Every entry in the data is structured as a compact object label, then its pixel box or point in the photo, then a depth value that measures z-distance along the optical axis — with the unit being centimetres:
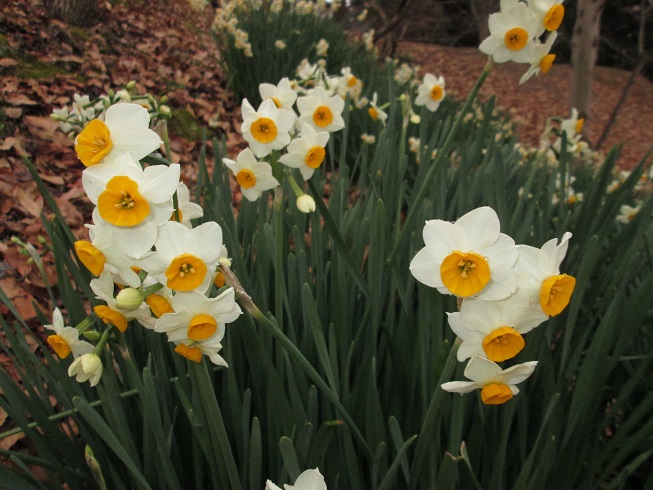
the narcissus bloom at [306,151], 35
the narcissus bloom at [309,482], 18
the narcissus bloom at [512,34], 31
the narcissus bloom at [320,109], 41
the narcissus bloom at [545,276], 19
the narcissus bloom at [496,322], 20
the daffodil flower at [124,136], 21
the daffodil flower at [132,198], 19
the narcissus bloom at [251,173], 35
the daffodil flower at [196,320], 21
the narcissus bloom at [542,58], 33
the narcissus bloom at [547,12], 30
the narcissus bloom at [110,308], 23
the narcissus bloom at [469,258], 19
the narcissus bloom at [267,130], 34
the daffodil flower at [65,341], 26
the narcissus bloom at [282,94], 40
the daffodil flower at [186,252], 20
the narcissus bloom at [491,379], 21
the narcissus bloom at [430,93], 76
